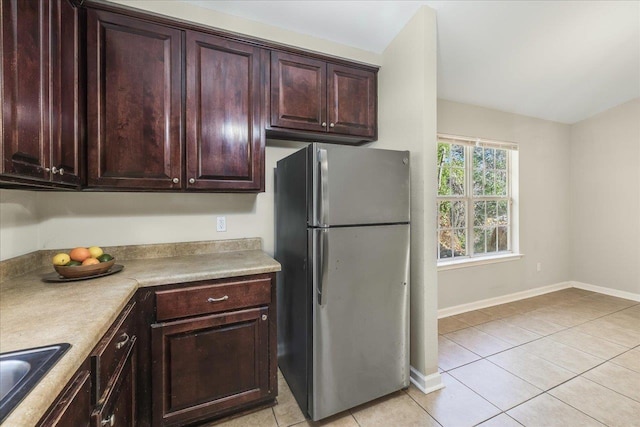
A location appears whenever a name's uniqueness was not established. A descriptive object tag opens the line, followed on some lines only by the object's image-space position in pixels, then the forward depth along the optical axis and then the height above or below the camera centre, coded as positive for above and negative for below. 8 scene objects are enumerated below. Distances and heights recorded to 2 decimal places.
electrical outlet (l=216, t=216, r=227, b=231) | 2.16 -0.07
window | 3.32 +0.18
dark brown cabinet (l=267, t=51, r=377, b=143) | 1.98 +0.86
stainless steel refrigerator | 1.61 -0.39
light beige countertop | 0.65 -0.34
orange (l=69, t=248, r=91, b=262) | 1.43 -0.21
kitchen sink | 0.60 -0.37
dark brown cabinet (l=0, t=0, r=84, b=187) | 0.96 +0.50
